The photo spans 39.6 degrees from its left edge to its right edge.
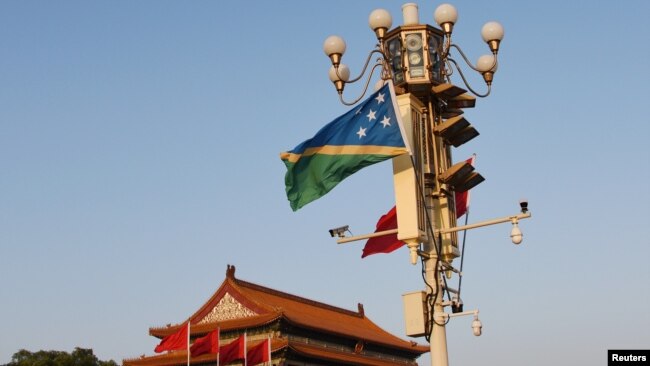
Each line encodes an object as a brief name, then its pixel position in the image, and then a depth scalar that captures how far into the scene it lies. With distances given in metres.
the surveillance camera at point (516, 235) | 13.62
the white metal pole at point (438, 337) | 13.93
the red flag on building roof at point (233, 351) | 38.98
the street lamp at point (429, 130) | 14.11
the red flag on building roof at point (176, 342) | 34.75
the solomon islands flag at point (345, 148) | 14.39
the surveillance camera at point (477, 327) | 13.55
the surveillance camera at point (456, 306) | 14.05
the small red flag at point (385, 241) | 16.80
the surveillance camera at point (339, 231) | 15.02
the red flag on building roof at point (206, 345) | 37.00
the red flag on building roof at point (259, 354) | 39.44
